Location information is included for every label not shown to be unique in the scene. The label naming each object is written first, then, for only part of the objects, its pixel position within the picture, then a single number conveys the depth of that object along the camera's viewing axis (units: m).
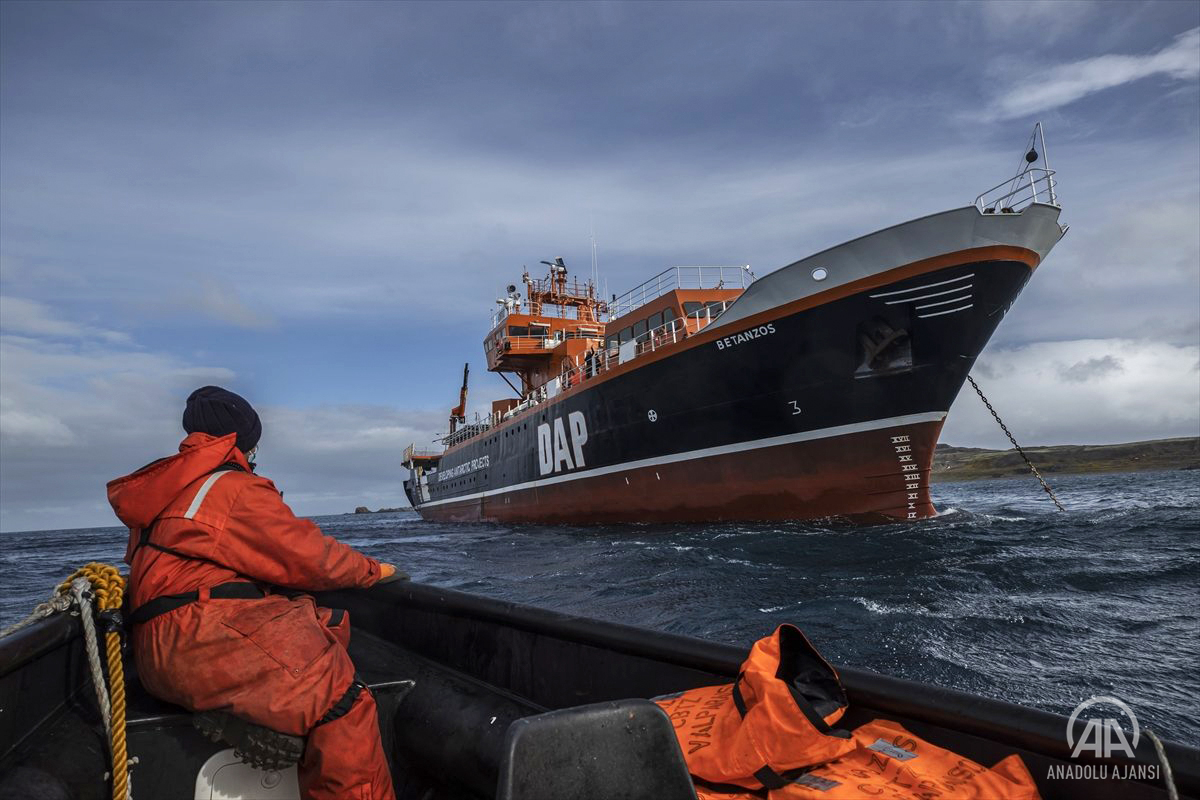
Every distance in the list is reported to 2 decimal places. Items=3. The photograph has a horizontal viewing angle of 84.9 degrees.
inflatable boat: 1.29
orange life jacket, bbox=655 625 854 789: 1.80
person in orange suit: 1.97
